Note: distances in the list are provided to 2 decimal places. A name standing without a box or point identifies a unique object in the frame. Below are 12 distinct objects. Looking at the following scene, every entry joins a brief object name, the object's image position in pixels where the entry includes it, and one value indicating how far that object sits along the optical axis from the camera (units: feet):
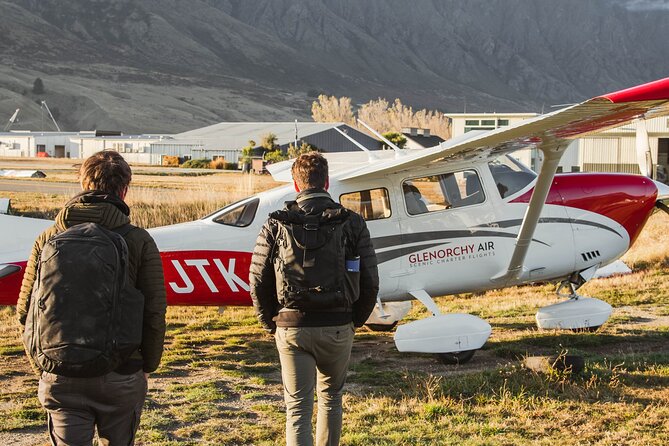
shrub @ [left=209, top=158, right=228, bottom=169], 233.35
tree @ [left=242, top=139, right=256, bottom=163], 231.50
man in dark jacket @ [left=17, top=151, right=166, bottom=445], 13.08
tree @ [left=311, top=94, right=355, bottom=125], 414.62
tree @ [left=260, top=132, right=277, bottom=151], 254.84
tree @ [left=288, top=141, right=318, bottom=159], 198.62
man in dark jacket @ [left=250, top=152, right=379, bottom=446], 16.14
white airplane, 28.68
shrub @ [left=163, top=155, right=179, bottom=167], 264.93
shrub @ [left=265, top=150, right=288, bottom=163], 219.82
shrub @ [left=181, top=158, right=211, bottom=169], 240.61
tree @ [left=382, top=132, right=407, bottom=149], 220.80
